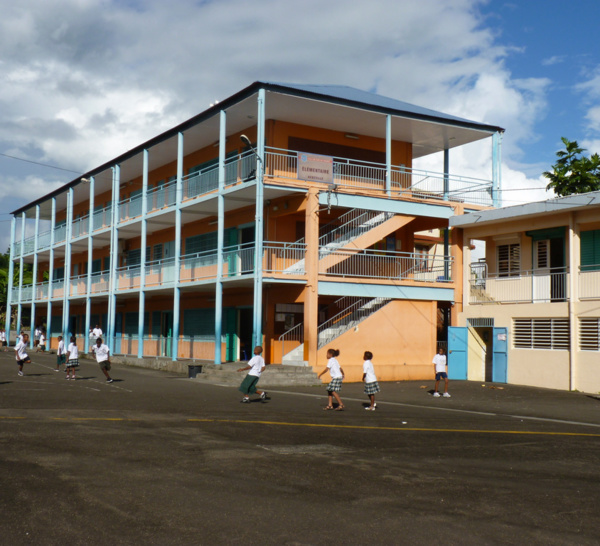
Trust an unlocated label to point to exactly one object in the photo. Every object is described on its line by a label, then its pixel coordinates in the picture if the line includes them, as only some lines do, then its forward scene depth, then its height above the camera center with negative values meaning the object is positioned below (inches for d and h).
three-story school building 997.2 +170.6
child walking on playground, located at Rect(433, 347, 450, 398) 784.9 -35.2
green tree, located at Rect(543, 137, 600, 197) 1325.0 +305.0
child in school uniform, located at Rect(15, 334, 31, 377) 954.1 -35.7
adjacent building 889.5 +53.0
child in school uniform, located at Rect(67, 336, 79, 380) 918.4 -39.7
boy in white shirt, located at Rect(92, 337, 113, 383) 872.9 -34.7
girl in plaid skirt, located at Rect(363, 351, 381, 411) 637.3 -43.2
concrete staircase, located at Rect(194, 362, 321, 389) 908.0 -59.6
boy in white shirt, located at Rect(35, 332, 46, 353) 1681.6 -42.1
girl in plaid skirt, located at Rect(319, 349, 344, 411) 632.4 -40.0
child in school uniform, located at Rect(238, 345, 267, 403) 672.4 -41.5
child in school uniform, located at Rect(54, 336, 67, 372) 1067.7 -41.4
